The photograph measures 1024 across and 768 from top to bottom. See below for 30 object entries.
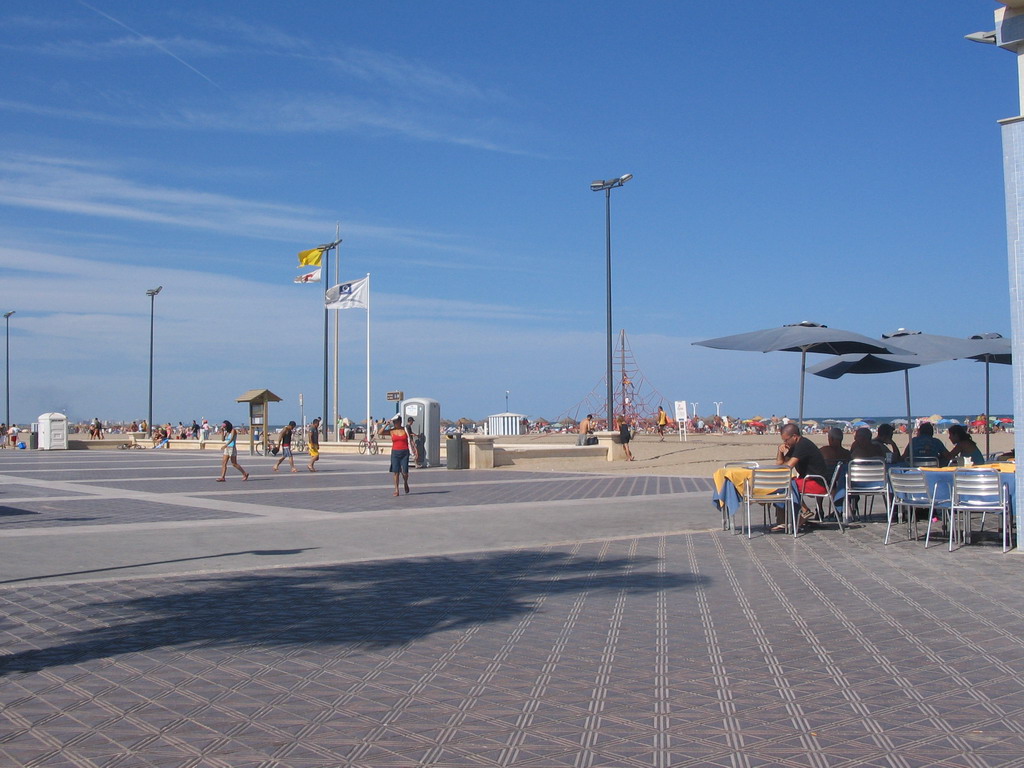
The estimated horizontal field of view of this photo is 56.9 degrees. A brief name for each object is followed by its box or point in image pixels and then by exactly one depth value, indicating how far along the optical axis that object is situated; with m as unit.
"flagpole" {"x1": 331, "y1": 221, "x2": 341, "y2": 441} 43.16
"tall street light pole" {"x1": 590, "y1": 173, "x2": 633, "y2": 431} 31.05
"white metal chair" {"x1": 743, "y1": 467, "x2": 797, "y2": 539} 11.30
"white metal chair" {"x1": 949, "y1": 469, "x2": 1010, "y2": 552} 9.73
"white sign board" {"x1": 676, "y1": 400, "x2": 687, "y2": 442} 43.41
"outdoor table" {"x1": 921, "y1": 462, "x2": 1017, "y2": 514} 9.95
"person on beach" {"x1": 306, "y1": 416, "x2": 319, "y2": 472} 26.11
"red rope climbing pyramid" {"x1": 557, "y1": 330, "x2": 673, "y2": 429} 52.53
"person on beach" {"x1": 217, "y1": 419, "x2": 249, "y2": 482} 21.12
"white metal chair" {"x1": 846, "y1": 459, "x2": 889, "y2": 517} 11.80
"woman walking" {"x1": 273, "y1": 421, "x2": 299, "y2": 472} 25.33
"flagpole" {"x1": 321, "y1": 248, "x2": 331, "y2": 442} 41.84
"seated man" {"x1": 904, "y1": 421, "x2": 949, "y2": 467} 13.55
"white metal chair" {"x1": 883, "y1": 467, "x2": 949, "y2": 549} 10.18
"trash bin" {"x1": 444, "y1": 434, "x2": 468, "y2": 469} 26.47
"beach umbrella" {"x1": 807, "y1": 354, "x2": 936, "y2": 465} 15.38
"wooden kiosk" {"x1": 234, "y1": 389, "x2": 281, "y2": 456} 34.43
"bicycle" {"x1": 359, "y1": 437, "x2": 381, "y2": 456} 36.88
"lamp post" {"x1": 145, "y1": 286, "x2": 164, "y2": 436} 54.44
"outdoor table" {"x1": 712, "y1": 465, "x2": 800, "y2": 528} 11.61
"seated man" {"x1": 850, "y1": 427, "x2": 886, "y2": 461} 12.56
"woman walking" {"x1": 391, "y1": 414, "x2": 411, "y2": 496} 17.21
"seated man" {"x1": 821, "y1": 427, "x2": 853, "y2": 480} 12.45
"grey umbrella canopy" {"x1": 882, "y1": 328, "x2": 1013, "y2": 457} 13.90
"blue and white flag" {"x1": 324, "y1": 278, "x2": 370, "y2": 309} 40.81
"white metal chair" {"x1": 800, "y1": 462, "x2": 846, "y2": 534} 11.61
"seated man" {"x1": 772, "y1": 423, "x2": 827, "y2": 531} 11.81
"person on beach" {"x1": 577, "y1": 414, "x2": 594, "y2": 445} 33.50
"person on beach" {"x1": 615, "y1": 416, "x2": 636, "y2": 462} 29.75
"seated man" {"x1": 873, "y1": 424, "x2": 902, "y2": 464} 13.66
